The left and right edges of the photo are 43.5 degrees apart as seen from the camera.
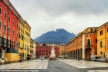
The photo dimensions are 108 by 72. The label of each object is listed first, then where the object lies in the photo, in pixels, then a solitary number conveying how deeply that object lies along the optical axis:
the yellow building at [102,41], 38.01
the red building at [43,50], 116.88
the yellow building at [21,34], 47.36
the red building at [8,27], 29.88
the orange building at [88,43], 54.38
